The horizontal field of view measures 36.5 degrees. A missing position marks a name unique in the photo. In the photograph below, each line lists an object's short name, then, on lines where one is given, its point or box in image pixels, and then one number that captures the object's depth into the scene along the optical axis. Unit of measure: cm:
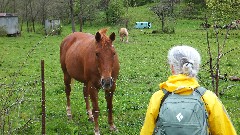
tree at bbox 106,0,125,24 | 4772
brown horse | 714
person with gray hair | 324
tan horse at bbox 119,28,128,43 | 2980
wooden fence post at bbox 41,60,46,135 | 664
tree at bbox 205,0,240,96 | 1284
